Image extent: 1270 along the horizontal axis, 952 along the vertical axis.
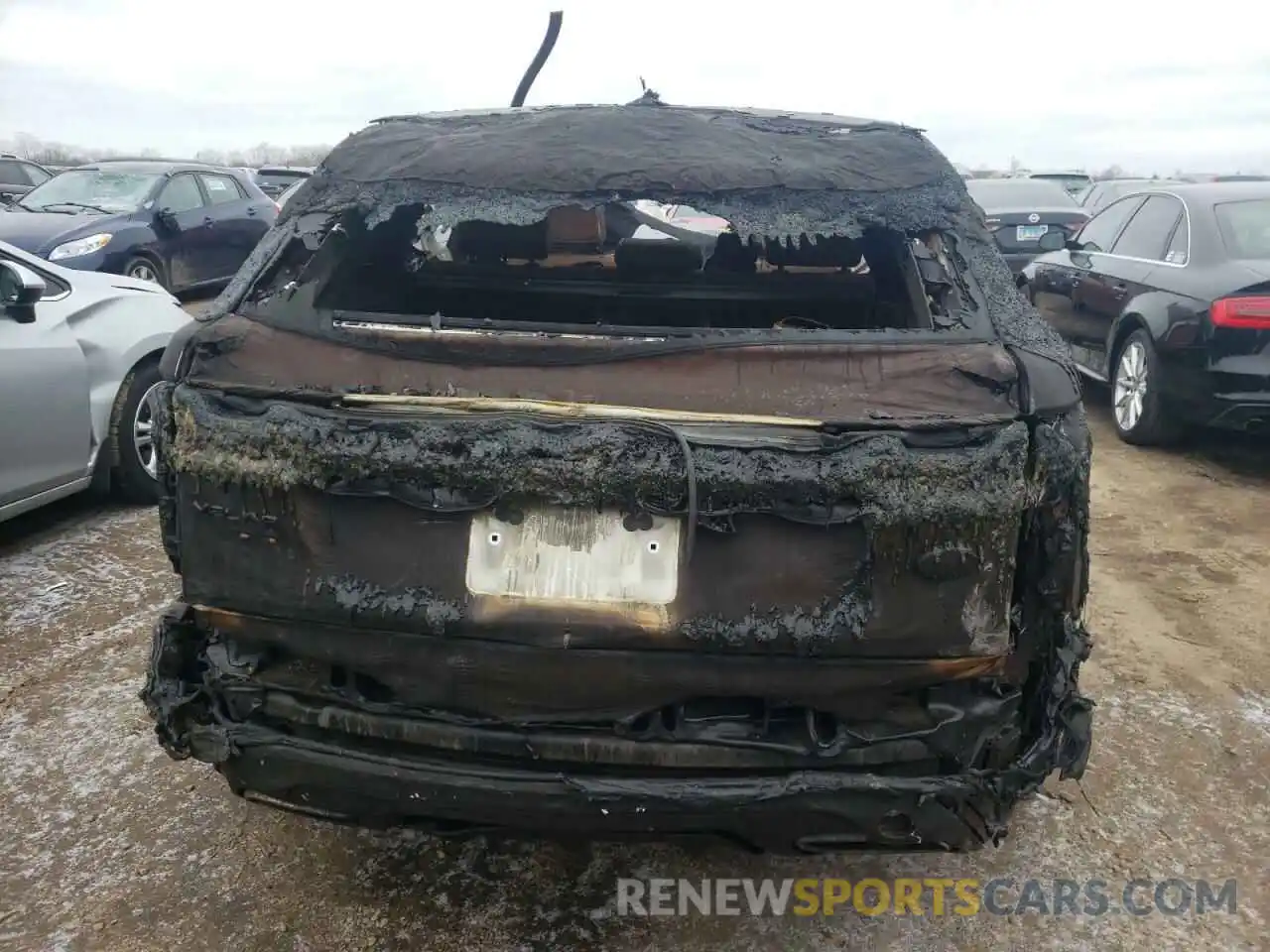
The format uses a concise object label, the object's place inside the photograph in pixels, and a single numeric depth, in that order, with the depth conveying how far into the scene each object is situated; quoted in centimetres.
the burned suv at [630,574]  181
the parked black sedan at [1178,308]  524
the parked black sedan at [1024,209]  1146
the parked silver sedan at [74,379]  414
